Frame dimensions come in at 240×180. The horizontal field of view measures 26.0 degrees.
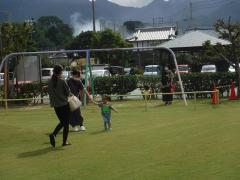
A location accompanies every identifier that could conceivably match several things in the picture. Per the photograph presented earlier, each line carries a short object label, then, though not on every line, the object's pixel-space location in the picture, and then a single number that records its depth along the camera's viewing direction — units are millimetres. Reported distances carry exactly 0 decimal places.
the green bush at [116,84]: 26703
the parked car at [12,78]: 25844
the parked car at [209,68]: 43319
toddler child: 13391
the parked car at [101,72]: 37431
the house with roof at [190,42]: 40094
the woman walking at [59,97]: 10633
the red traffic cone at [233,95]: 22388
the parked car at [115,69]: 43656
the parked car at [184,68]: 41922
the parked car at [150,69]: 36531
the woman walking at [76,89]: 13711
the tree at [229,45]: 22867
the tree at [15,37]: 32000
